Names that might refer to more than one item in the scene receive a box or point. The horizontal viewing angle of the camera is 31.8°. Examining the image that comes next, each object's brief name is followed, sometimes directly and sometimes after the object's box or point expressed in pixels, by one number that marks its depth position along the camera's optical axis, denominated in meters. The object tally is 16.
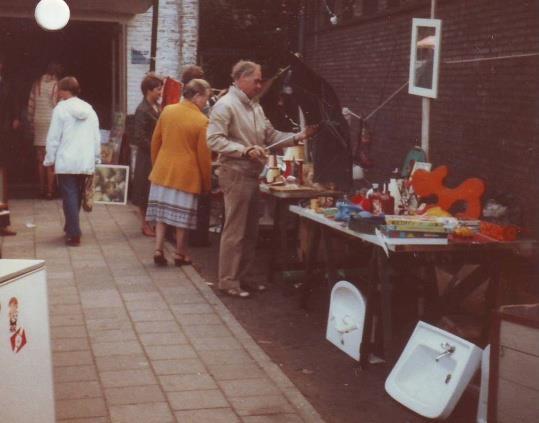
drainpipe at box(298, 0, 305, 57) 15.71
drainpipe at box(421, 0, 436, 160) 7.43
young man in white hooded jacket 10.27
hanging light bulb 12.58
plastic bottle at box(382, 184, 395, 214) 6.73
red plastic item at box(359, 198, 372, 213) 6.81
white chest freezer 3.71
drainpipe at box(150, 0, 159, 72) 13.89
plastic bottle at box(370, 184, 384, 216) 6.73
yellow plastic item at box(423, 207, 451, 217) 6.42
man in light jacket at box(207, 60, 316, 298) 7.81
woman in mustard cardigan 8.92
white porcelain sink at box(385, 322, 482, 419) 5.24
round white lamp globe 13.33
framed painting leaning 13.32
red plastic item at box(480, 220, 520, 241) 6.18
